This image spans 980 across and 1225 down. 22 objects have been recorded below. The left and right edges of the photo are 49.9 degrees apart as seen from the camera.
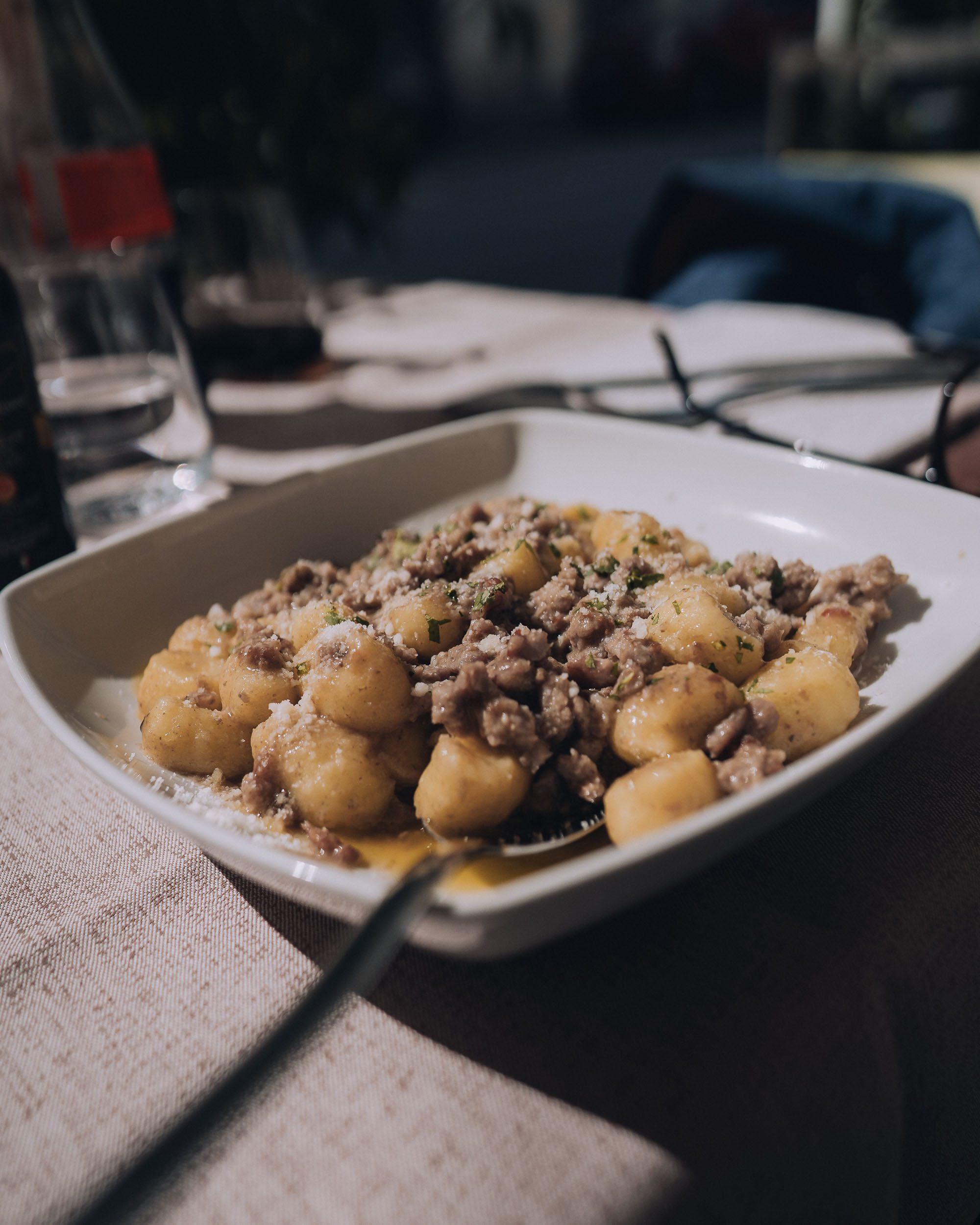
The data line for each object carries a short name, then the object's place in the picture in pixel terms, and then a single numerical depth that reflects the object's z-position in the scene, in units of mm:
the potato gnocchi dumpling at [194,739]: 251
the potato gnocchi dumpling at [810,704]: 234
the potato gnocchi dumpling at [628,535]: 309
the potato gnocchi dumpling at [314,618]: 277
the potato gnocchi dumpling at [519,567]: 291
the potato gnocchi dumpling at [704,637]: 258
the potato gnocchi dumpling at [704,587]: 276
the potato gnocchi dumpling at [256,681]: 256
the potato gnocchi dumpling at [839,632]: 265
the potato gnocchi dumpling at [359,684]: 244
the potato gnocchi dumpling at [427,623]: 267
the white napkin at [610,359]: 462
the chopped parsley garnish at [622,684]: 246
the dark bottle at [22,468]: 330
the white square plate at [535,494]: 180
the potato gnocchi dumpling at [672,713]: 229
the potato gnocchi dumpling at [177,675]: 273
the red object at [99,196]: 411
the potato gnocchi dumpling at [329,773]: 231
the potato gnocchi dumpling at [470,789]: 220
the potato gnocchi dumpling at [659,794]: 206
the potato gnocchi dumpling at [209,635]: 293
